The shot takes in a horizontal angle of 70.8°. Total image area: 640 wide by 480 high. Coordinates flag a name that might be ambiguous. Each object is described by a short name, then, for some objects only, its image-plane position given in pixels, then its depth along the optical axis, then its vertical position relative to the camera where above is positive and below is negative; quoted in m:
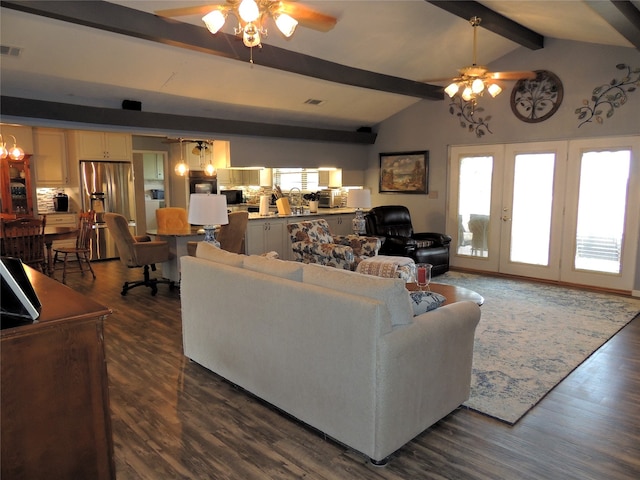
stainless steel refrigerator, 8.12 -0.07
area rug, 3.18 -1.39
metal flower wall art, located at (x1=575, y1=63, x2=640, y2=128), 5.79 +1.24
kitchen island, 7.30 -0.67
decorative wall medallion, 6.49 +1.39
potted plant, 8.46 -0.18
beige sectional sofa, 2.30 -0.90
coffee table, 3.92 -0.93
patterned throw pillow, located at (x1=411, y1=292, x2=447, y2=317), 2.58 -0.65
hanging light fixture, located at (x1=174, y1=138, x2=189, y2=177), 7.85 +0.39
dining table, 5.74 -0.58
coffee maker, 8.01 -0.23
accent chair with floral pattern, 5.18 -0.67
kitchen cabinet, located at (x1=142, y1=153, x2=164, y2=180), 9.84 +0.53
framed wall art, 8.26 +0.35
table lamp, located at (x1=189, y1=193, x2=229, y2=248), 4.05 -0.18
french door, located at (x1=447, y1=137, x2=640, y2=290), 6.04 -0.27
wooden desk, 1.58 -0.76
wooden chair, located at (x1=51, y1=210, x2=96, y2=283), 6.73 -0.76
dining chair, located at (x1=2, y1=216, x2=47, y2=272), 5.22 -0.59
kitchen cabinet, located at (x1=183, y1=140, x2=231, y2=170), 7.76 +0.67
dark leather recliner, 6.75 -0.74
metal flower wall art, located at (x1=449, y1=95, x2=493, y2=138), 7.32 +1.24
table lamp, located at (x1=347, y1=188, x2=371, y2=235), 6.68 -0.11
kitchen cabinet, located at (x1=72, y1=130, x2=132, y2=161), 8.02 +0.81
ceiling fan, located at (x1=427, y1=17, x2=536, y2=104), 4.96 +1.26
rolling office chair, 5.66 -0.75
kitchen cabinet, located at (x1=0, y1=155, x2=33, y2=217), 7.29 +0.05
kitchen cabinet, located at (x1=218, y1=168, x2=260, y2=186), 9.37 +0.28
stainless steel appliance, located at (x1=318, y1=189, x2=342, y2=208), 9.55 -0.18
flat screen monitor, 1.53 -0.39
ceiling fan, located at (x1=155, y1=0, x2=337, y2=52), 3.05 +1.23
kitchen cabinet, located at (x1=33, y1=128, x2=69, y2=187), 7.75 +0.57
